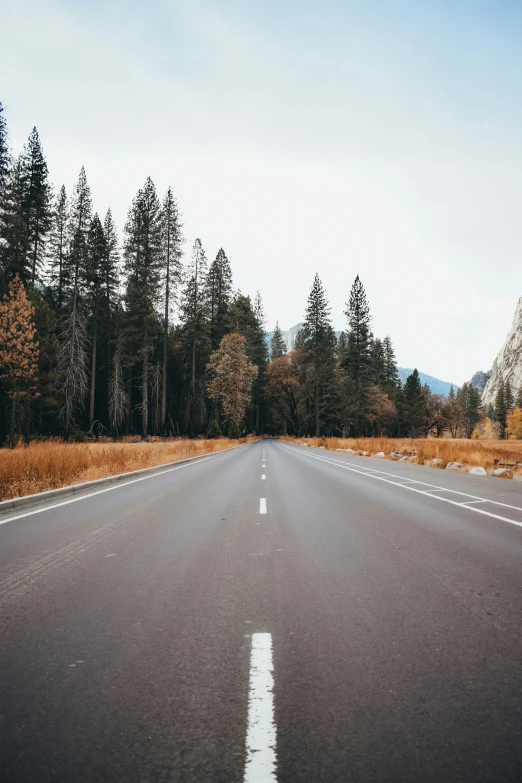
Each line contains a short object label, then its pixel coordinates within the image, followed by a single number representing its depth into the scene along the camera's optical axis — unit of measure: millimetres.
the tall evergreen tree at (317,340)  69625
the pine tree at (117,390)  43562
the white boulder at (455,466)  21312
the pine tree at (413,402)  96750
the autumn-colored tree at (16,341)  28844
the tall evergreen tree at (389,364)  108138
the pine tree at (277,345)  118312
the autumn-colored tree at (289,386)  77812
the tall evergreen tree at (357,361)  66688
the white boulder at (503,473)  17719
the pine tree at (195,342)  57781
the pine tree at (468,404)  154625
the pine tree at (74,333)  40094
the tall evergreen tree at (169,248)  45062
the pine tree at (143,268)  41906
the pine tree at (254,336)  74625
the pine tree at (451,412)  102500
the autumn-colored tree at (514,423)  119938
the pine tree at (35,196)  41625
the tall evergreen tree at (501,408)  136900
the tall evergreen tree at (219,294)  70438
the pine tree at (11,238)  28500
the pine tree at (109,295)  47094
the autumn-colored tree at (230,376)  57562
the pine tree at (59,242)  45250
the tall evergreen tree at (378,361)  100588
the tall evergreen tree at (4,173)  27750
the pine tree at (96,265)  45362
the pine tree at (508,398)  140400
